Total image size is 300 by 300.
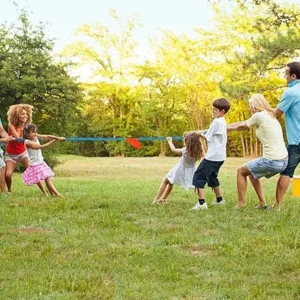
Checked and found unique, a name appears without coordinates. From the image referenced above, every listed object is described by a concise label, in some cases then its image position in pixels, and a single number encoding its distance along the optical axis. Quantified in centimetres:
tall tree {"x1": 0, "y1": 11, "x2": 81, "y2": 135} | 3787
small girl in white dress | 1369
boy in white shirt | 1312
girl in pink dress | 1535
